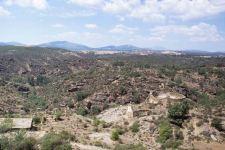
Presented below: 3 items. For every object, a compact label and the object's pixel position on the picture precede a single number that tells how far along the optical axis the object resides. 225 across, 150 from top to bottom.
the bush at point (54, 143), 18.68
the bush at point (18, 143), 18.71
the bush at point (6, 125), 21.77
